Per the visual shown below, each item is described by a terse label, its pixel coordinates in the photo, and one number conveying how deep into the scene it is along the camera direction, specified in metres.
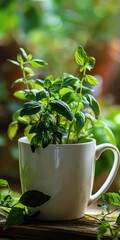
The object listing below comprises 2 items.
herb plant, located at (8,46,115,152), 0.62
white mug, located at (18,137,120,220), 0.64
